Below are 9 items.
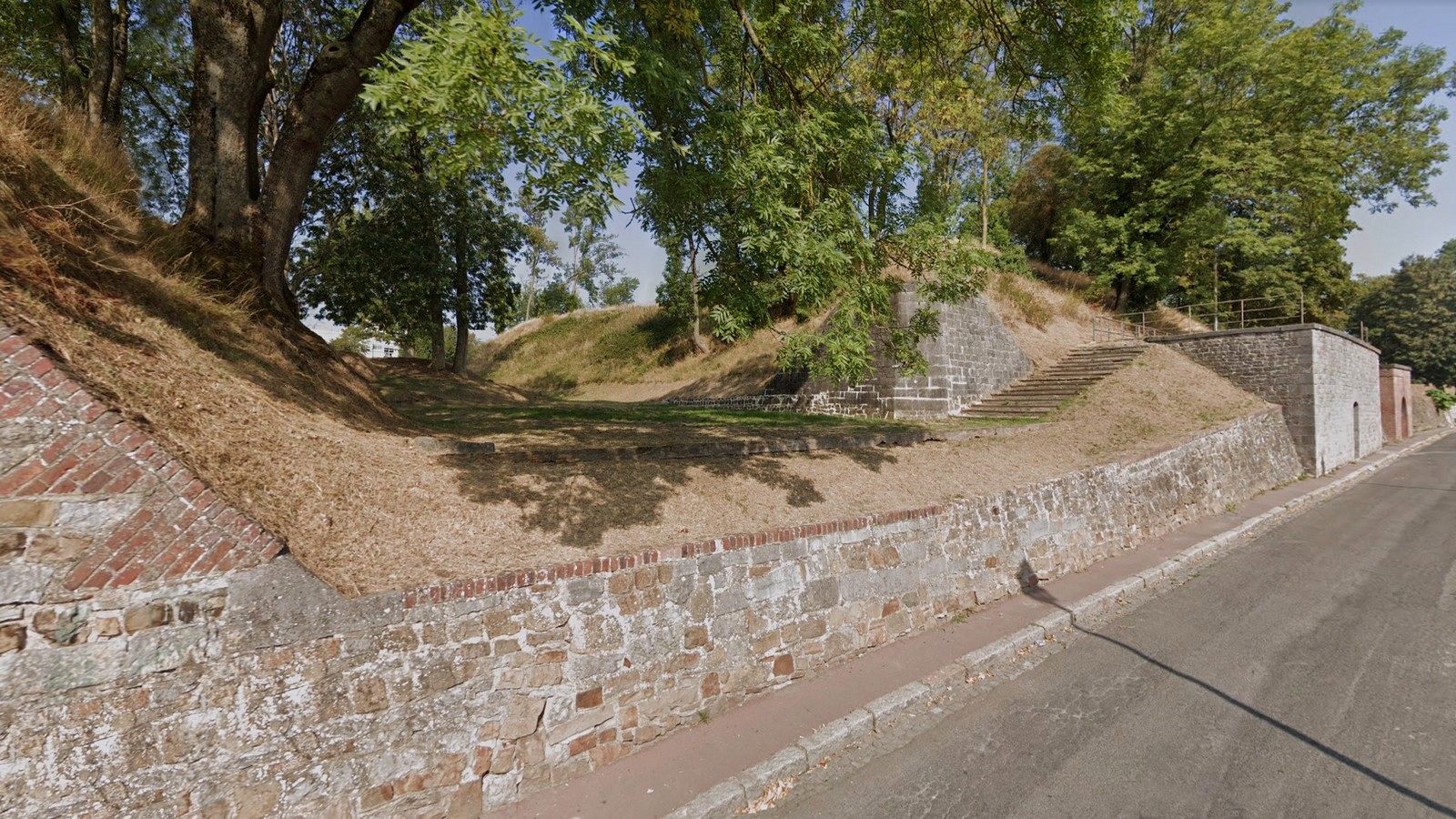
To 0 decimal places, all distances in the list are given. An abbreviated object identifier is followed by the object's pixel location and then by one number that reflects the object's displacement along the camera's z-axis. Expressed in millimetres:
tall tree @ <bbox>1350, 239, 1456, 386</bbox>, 39562
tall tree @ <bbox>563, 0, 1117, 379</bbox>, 5582
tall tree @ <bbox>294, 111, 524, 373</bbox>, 15211
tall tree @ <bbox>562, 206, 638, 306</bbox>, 46281
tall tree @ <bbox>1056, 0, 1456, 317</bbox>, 22234
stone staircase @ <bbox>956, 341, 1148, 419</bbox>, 16953
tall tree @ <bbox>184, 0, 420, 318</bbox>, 6531
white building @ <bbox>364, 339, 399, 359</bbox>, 45438
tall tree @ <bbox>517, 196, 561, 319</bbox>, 44844
